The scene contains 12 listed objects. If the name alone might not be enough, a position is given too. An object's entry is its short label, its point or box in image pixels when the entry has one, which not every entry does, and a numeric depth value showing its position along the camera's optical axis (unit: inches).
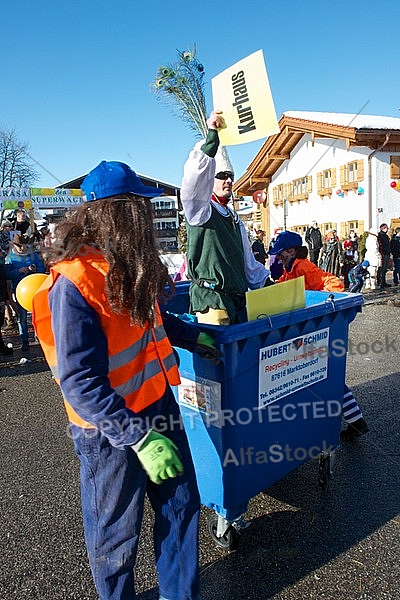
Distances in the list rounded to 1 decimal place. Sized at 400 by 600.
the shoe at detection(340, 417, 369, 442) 141.5
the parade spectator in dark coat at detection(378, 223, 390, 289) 489.4
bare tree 726.4
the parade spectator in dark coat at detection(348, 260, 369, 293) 418.6
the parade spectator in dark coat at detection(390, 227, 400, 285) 503.2
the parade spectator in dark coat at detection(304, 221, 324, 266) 634.2
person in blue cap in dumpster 140.4
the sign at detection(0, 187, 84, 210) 440.8
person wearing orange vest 59.6
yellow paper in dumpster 90.7
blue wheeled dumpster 89.1
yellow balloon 111.2
